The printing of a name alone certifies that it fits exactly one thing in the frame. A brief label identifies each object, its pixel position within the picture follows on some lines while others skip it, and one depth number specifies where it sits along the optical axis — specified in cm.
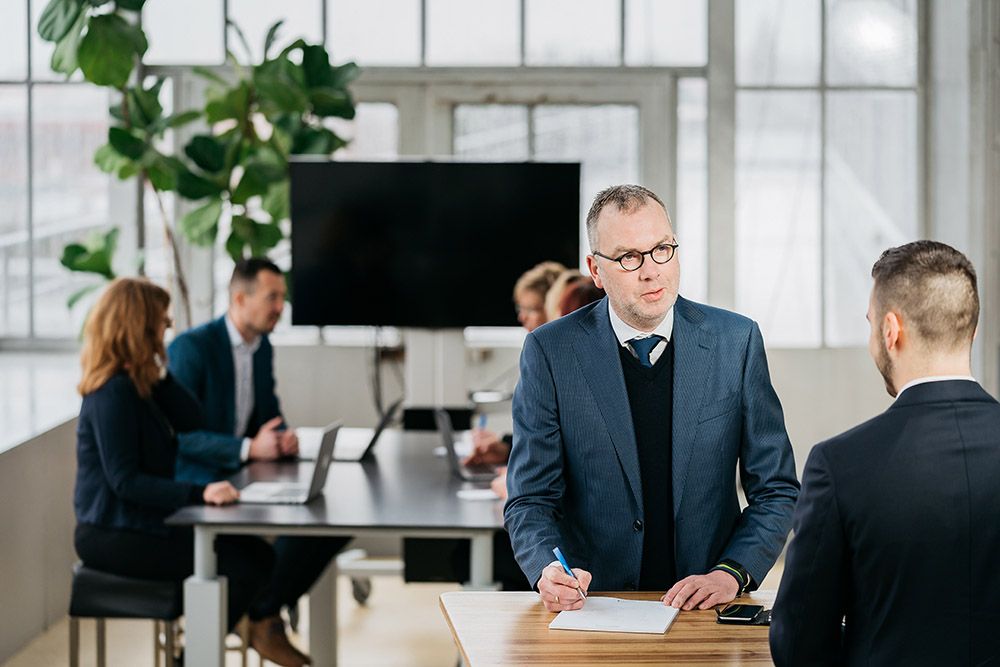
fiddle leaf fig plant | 615
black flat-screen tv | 621
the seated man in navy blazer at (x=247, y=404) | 484
